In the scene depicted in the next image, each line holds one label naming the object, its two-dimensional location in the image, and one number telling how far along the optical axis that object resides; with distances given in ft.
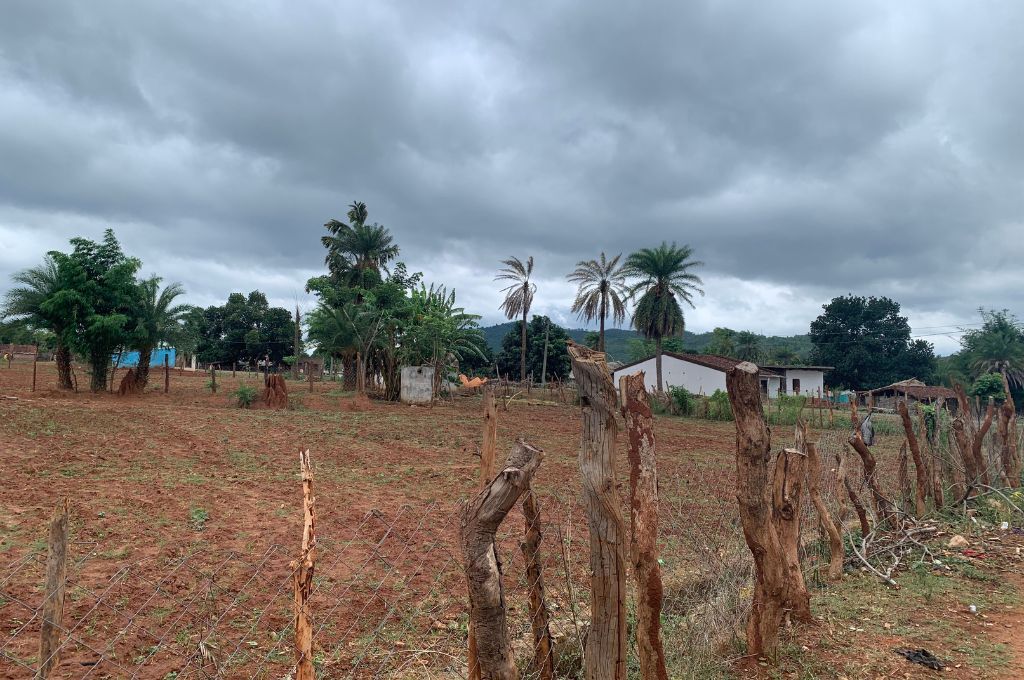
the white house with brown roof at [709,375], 135.95
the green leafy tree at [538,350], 158.81
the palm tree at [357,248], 133.08
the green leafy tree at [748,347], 209.23
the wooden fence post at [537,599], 9.43
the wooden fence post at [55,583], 6.28
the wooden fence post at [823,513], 15.37
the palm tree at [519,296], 151.12
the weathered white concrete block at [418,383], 83.71
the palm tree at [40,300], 64.69
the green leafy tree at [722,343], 214.90
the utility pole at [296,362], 146.23
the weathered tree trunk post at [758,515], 10.30
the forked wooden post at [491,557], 6.70
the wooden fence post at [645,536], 8.92
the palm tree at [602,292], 143.02
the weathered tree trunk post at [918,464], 20.79
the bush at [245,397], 66.44
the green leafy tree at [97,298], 64.75
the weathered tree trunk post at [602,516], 7.79
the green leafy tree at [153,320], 70.18
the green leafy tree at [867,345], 193.88
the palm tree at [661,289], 135.23
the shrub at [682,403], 87.35
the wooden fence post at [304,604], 6.93
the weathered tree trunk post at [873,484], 18.60
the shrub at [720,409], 82.85
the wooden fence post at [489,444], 11.49
